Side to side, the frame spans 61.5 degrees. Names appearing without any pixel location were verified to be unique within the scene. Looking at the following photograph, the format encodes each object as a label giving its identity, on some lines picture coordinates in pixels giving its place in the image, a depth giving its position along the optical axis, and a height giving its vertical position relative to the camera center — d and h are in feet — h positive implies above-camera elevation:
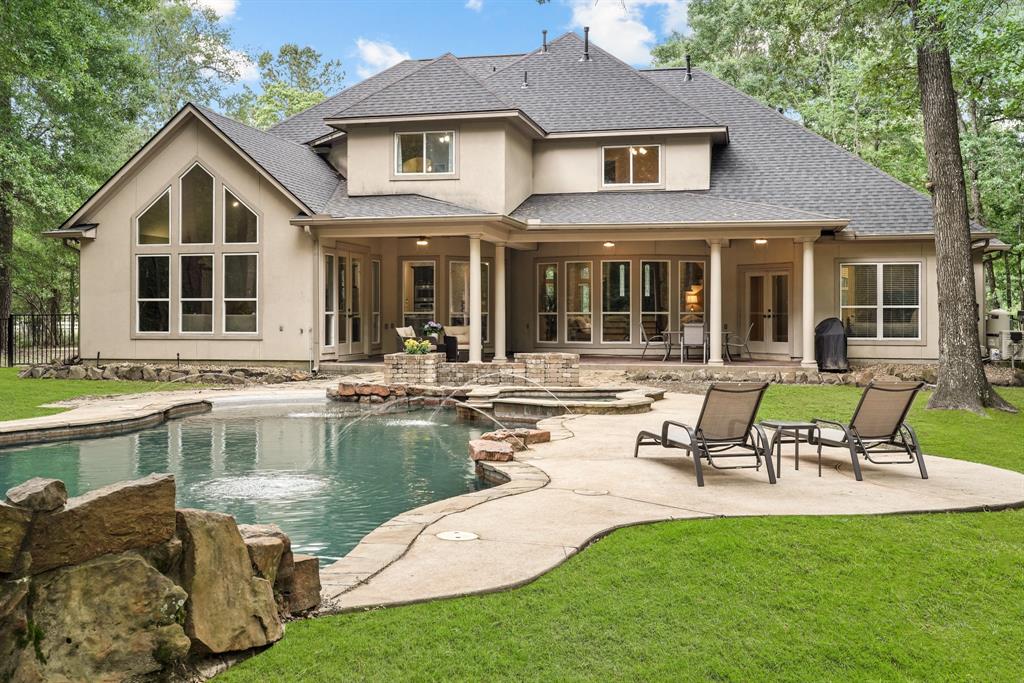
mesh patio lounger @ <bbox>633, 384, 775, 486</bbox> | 23.32 -2.57
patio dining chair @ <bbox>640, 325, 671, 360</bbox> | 64.60 -0.51
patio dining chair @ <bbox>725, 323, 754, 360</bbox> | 64.59 -0.84
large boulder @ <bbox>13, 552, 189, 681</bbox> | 10.17 -3.58
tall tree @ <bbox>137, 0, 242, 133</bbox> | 122.42 +40.85
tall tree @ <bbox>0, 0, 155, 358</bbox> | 56.49 +17.88
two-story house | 57.41 +6.86
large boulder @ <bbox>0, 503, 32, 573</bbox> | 9.71 -2.27
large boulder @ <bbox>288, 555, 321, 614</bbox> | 12.97 -3.84
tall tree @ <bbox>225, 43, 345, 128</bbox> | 139.85 +45.81
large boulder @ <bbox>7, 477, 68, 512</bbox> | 10.04 -1.89
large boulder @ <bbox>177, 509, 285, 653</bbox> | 11.62 -3.58
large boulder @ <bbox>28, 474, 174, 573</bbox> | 10.32 -2.38
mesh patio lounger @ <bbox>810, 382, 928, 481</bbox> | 24.20 -2.61
